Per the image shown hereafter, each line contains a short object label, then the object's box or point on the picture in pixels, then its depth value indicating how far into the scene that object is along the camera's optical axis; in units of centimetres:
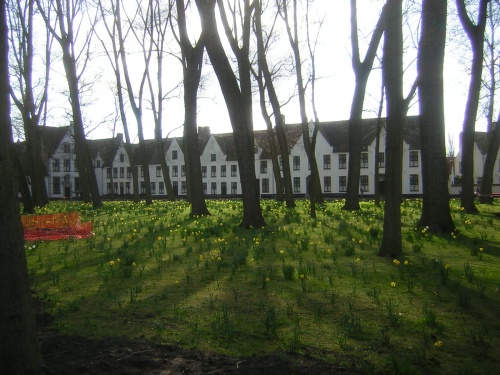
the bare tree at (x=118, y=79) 2832
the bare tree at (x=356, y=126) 1927
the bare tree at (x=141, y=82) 2838
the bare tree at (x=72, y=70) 2477
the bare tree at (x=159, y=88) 2759
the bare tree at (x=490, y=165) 2125
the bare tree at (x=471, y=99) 1673
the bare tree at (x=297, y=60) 2220
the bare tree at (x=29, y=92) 2703
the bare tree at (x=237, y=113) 1338
